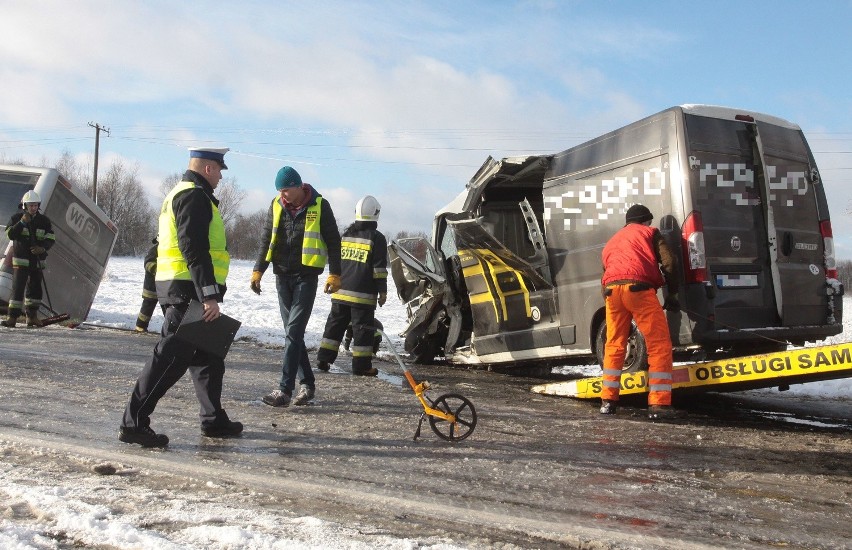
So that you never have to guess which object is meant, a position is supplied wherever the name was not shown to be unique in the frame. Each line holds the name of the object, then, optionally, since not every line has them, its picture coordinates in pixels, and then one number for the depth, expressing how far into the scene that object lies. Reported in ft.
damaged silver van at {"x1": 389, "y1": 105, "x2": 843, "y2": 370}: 18.04
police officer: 13.52
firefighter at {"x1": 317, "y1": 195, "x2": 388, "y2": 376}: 24.82
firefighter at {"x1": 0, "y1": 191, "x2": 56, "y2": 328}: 36.06
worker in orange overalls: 17.60
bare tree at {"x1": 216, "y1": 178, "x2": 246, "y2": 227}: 247.03
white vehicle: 39.70
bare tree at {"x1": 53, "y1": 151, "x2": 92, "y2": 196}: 216.15
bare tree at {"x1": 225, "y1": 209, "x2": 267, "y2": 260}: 257.14
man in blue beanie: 18.15
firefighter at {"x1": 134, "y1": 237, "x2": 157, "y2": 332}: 38.09
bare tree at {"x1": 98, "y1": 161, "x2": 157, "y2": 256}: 240.73
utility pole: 139.46
